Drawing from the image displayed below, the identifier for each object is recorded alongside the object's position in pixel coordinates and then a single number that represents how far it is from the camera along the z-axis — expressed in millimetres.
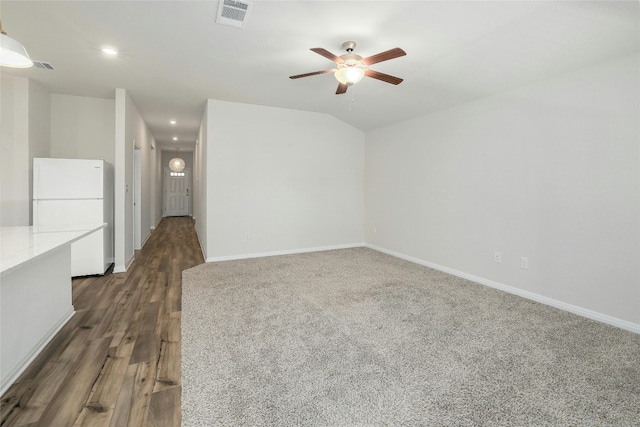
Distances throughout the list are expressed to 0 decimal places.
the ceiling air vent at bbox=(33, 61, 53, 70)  3400
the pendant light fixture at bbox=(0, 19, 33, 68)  1729
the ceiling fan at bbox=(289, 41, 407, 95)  2543
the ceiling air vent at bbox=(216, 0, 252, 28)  2335
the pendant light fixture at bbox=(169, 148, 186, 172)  9477
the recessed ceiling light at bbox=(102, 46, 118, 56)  3064
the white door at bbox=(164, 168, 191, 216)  11617
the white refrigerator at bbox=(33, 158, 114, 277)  3760
